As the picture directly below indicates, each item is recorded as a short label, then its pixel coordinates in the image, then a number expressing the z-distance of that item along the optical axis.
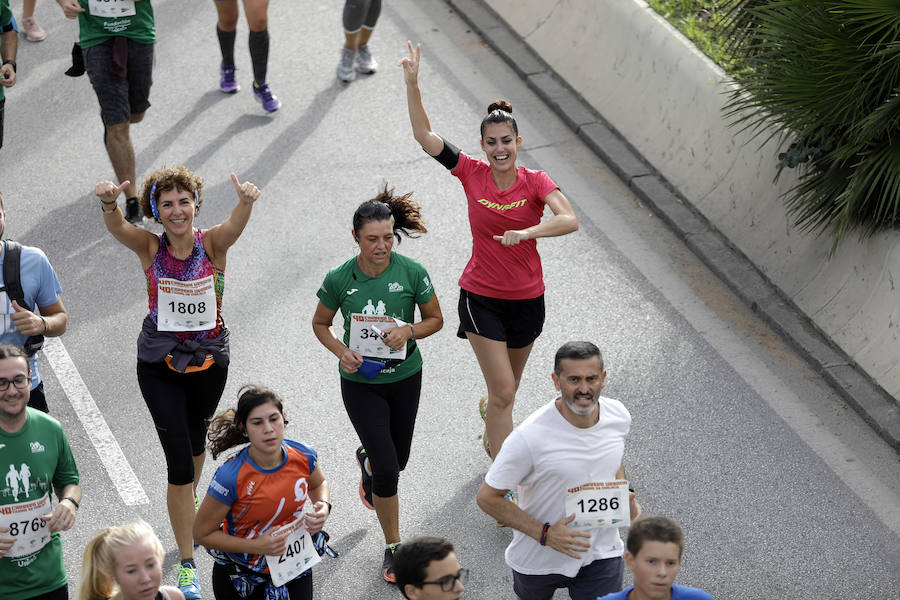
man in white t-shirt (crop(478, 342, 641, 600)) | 10.23
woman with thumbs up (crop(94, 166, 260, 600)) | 12.41
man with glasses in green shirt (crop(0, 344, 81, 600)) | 10.41
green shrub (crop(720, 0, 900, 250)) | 15.33
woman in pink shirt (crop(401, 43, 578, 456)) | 13.36
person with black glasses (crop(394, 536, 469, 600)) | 8.80
